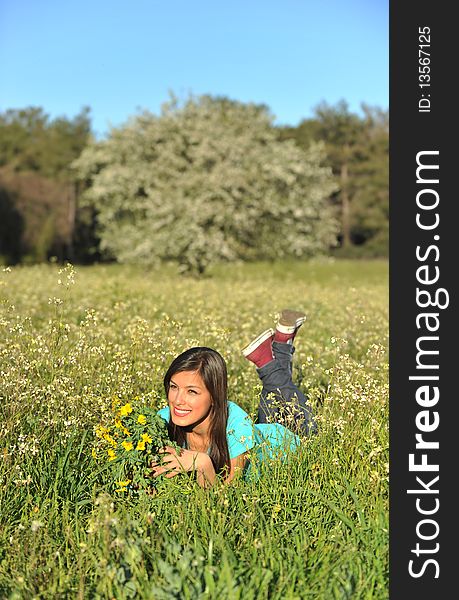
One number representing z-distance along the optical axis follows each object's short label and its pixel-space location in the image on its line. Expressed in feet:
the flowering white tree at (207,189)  85.92
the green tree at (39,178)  140.05
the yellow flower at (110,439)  13.47
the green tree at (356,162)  209.05
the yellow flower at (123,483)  12.92
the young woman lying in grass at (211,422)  14.71
